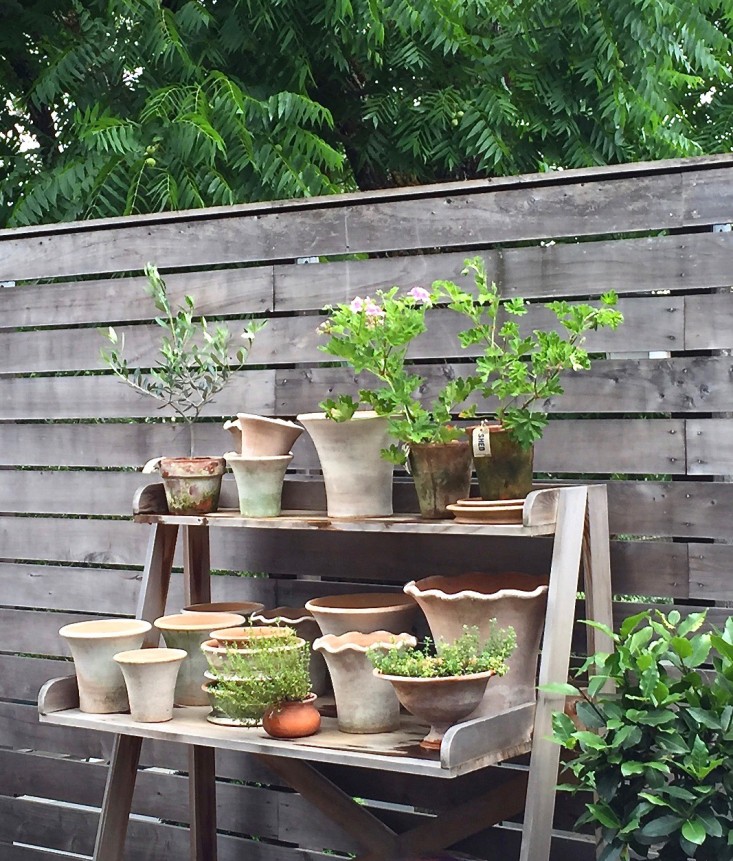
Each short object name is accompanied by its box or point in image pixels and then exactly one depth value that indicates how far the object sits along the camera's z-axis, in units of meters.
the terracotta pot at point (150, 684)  2.72
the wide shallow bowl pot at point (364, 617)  2.70
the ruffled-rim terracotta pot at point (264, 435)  2.90
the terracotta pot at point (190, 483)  2.93
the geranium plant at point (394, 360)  2.59
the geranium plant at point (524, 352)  2.53
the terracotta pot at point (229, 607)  3.09
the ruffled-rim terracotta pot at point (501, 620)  2.50
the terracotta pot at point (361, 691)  2.54
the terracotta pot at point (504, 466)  2.55
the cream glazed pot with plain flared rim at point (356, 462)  2.72
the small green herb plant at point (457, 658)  2.36
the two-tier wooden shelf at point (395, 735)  2.37
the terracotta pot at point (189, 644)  2.86
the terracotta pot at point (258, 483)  2.87
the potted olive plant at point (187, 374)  2.93
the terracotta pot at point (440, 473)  2.61
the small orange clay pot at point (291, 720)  2.54
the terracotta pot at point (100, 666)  2.83
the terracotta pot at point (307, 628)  2.86
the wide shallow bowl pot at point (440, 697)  2.33
